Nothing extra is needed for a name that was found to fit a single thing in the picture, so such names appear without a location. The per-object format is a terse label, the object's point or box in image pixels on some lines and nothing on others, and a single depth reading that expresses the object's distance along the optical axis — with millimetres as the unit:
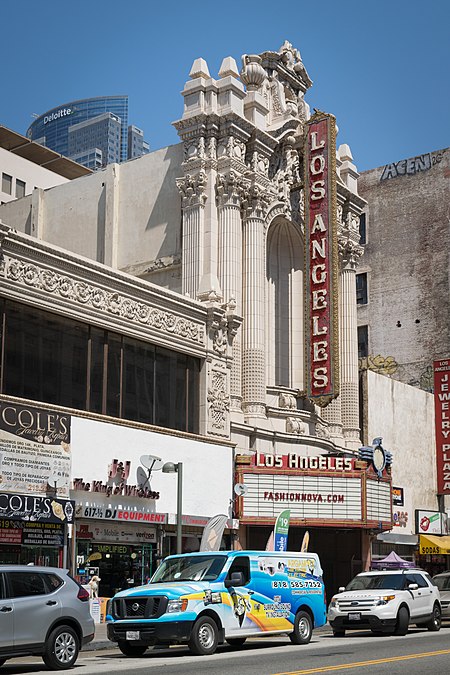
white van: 19125
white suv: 23656
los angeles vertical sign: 40938
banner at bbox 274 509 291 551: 33688
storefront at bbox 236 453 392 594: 36094
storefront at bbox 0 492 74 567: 26609
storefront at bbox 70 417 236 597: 29453
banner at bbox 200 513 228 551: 30953
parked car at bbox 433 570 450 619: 29328
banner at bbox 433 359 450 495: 51000
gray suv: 16391
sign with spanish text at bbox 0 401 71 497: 26828
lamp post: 27203
